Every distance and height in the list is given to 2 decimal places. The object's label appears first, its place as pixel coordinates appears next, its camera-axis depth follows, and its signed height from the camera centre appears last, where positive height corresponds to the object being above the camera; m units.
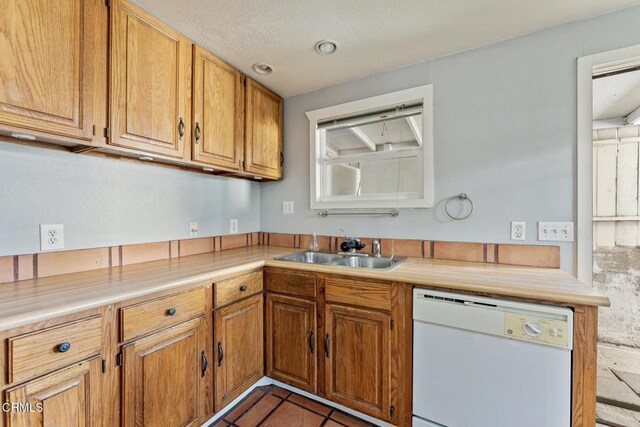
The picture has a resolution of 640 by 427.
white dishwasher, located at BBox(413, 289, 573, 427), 1.08 -0.65
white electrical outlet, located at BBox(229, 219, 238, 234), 2.28 -0.11
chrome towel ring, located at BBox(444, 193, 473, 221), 1.74 +0.05
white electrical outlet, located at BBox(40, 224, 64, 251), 1.26 -0.11
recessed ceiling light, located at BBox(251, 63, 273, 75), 1.91 +1.05
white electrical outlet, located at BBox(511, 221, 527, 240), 1.60 -0.10
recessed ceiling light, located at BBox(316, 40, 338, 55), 1.65 +1.05
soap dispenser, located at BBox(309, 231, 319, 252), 2.20 -0.25
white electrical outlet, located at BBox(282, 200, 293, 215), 2.42 +0.05
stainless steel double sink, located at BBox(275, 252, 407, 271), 1.86 -0.33
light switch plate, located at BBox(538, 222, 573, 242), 1.50 -0.10
